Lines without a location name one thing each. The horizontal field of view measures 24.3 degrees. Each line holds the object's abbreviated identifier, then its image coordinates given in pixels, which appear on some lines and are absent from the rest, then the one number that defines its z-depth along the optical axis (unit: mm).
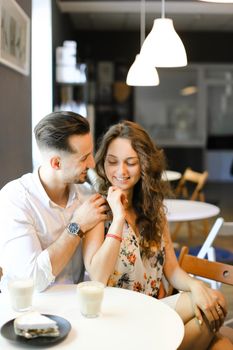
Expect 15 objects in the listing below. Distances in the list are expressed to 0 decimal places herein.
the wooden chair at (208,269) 2340
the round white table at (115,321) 1535
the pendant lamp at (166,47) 3209
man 1938
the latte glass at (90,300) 1697
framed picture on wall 3355
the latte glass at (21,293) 1729
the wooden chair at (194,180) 5605
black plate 1515
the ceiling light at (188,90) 11484
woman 2139
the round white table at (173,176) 5818
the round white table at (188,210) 3875
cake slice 1545
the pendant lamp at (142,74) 3920
